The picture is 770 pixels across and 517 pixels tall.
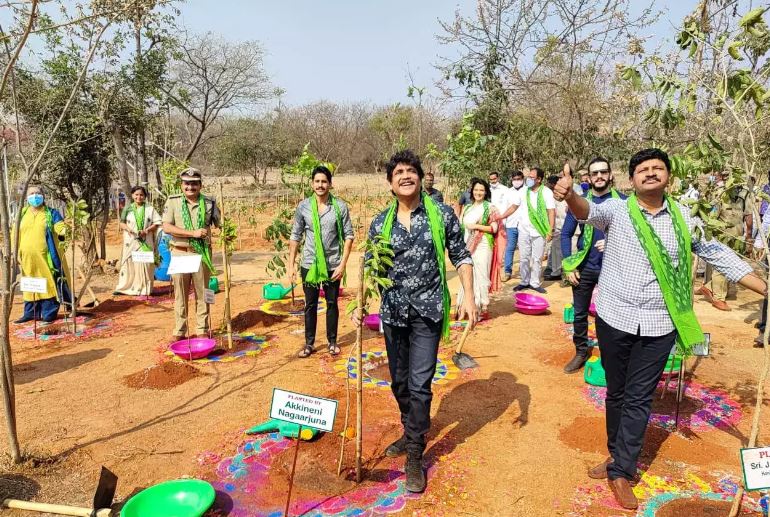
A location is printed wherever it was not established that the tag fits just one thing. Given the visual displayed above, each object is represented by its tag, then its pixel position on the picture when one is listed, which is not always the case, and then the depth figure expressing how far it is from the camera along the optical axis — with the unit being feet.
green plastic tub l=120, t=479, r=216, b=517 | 8.40
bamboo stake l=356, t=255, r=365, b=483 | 9.04
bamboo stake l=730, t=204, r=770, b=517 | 7.34
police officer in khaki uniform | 16.37
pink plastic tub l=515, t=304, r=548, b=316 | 20.86
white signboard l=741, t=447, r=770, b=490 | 6.85
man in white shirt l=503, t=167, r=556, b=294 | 24.59
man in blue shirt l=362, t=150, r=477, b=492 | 9.30
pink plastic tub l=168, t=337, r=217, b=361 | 15.71
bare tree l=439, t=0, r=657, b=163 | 34.17
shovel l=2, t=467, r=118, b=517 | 8.34
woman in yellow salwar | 19.44
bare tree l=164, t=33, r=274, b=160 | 46.14
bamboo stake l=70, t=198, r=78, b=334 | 18.55
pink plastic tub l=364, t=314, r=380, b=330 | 18.74
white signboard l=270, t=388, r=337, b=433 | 8.23
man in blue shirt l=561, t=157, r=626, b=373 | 13.28
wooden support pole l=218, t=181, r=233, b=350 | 16.79
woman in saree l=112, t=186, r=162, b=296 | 23.32
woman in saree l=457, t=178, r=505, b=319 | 17.79
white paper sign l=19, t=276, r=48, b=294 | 14.69
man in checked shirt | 8.50
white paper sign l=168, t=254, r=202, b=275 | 15.89
